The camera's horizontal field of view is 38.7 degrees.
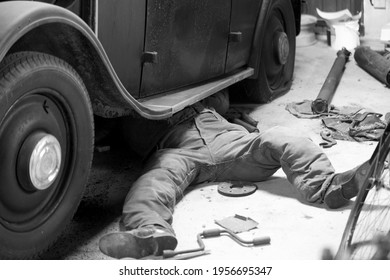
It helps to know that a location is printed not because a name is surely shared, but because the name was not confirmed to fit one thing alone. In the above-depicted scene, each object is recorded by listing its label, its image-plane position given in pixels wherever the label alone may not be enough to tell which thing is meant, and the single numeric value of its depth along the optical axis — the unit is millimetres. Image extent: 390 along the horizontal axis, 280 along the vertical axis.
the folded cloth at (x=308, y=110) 3818
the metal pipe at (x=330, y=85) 3855
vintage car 1695
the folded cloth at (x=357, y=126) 3299
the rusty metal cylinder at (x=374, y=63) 4543
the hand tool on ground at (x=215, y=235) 2010
